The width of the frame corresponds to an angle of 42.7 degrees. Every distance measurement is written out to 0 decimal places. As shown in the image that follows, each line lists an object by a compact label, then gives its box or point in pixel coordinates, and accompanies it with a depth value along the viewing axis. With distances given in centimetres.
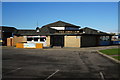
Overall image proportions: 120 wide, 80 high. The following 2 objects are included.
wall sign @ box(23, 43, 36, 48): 3672
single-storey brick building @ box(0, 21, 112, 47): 3838
